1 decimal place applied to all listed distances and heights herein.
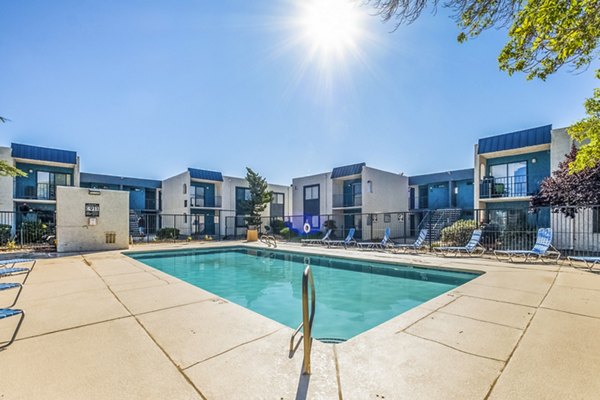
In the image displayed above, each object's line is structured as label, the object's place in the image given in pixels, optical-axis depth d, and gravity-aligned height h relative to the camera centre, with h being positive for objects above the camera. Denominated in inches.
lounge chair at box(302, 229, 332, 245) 624.8 -86.5
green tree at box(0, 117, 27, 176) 311.3 +39.5
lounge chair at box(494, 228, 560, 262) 318.3 -51.2
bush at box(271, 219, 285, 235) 858.1 -71.0
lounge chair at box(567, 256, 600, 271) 257.2 -54.0
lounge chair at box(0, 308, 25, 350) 104.0 -42.6
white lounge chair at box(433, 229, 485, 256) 376.5 -65.1
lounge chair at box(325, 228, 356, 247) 525.7 -76.7
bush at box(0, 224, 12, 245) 510.9 -54.7
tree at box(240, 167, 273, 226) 816.3 +15.5
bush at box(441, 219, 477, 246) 469.2 -52.7
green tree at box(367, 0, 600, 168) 127.3 +85.3
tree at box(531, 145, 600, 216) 357.7 +17.2
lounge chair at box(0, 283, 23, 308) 133.3 -39.4
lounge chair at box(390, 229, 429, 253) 439.8 -71.0
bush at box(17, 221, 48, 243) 567.2 -56.7
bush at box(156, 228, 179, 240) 708.0 -75.4
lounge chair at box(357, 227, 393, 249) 475.6 -77.4
